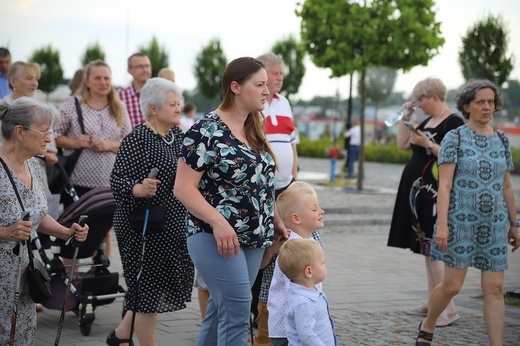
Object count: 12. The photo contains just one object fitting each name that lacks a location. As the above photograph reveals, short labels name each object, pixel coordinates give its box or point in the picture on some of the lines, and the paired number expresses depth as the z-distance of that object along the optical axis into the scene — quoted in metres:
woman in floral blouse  4.70
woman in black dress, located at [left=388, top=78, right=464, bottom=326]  7.74
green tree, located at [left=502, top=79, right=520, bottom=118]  39.66
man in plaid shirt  9.65
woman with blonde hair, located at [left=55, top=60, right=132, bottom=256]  8.26
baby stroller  6.95
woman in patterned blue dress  6.37
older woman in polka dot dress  5.99
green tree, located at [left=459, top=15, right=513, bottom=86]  36.22
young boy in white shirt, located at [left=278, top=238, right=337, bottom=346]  4.73
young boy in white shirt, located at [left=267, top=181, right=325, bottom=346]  5.08
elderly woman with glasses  4.79
